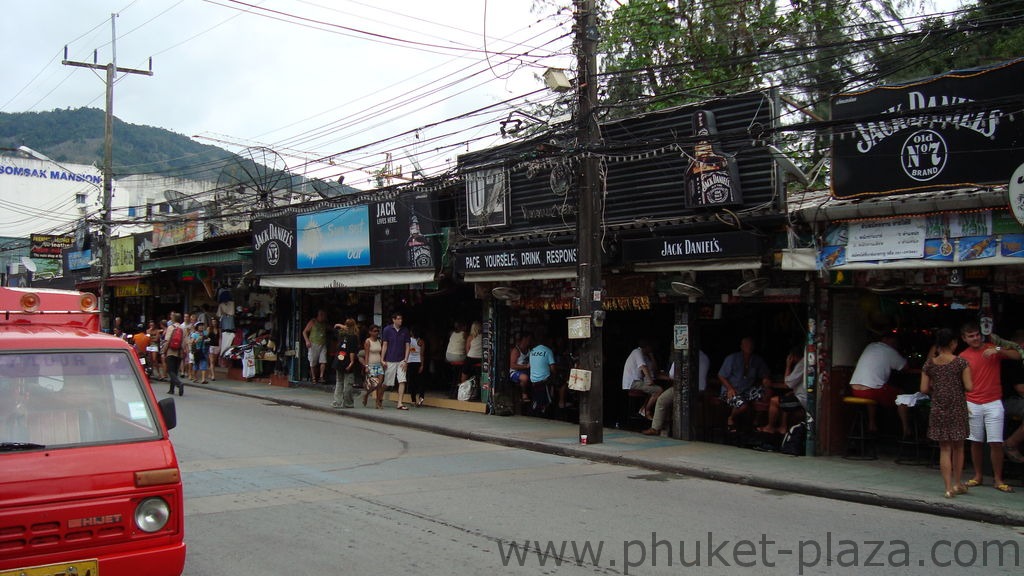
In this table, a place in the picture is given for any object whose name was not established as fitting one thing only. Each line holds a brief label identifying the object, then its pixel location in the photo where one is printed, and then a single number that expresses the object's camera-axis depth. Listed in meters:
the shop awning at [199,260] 25.41
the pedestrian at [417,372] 18.38
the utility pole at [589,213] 13.11
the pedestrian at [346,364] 17.72
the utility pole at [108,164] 28.61
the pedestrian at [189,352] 24.46
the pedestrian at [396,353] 17.73
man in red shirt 9.36
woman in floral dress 8.98
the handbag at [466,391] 17.98
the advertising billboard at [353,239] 18.20
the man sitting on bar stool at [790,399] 12.52
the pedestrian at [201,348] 25.12
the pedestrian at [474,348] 17.66
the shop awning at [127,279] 31.23
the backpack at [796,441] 12.30
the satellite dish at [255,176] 22.12
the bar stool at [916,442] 11.41
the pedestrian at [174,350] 20.44
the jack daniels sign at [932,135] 9.73
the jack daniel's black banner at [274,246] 22.75
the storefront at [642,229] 12.38
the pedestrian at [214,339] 26.30
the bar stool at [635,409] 15.31
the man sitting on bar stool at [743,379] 13.41
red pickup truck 4.55
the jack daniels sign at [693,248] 11.95
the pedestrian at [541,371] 16.00
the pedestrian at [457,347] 18.30
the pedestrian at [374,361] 17.84
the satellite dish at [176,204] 40.38
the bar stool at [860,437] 11.85
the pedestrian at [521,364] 16.73
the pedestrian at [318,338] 22.39
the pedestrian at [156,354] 25.84
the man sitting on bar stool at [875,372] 11.72
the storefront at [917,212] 9.78
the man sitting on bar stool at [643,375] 14.66
